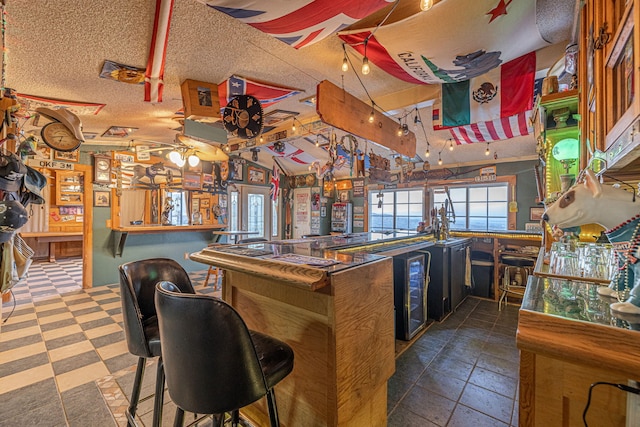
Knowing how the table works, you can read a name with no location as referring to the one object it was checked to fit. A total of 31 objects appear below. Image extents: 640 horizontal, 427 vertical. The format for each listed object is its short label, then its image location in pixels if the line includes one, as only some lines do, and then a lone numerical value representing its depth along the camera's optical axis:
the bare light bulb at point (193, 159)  4.46
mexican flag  2.70
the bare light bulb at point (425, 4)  1.48
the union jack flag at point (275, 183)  7.35
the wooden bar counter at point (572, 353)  0.65
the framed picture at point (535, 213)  5.07
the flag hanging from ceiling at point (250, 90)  2.95
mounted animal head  0.85
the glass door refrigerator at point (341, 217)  7.71
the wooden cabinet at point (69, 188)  6.82
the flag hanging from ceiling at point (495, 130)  3.91
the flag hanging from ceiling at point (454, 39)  1.86
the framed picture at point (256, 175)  7.38
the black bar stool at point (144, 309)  1.31
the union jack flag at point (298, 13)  1.65
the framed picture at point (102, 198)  4.72
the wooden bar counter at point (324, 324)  1.25
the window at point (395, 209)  6.93
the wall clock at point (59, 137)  2.68
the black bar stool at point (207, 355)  0.89
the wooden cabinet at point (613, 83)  0.82
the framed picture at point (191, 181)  5.68
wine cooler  2.67
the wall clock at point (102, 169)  4.68
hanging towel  4.05
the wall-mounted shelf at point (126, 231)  4.63
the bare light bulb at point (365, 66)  2.12
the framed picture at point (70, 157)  4.75
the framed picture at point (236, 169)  6.81
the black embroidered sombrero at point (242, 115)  2.88
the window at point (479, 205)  5.71
